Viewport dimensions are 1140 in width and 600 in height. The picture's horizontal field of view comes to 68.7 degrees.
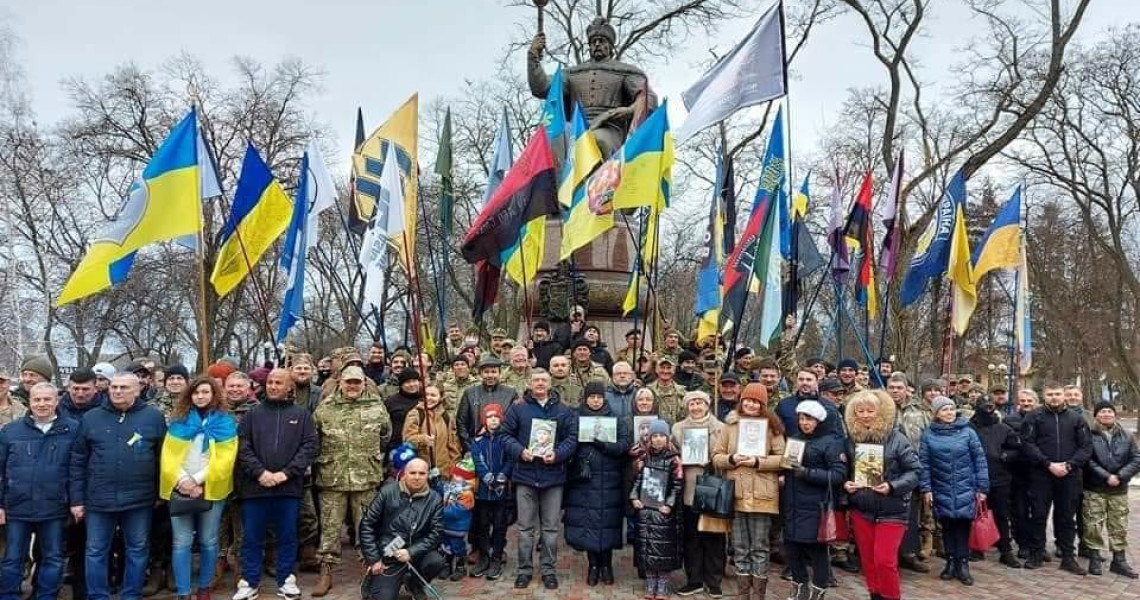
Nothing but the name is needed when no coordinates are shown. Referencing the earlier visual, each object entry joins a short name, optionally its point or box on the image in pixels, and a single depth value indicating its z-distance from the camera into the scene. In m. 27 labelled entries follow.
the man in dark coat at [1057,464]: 7.67
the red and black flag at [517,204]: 7.99
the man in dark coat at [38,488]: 5.77
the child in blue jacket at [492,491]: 6.75
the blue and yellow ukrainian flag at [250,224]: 8.04
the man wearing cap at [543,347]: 9.87
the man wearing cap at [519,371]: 7.85
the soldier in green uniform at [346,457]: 6.52
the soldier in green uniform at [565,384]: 7.37
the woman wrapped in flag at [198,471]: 5.93
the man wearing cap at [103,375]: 7.08
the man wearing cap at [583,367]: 8.06
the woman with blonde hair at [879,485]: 5.85
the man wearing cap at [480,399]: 7.11
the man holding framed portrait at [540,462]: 6.54
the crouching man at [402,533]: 5.86
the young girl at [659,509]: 6.28
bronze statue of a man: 13.02
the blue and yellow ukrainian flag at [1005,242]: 10.09
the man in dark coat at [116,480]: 5.82
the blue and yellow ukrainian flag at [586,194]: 8.77
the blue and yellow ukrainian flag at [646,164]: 8.65
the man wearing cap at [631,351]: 9.34
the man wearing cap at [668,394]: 7.43
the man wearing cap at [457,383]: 7.88
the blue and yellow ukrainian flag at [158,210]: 6.81
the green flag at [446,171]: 11.05
